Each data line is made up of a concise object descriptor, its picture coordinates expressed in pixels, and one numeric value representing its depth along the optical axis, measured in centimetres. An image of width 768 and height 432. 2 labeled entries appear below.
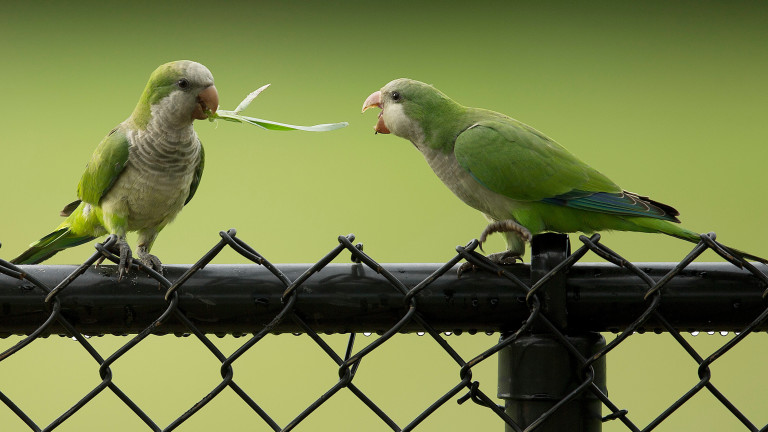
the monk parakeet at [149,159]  572
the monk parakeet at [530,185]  562
